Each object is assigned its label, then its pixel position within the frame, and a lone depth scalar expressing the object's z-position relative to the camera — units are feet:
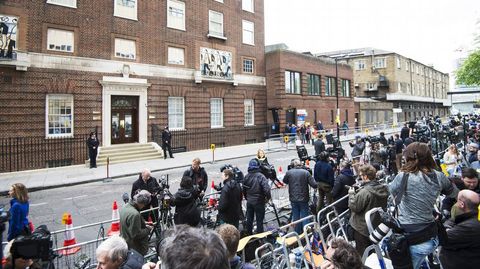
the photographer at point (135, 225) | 17.19
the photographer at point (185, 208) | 19.12
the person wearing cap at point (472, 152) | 30.09
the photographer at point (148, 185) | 25.12
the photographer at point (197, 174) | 27.86
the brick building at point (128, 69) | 58.08
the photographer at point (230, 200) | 21.52
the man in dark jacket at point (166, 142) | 70.08
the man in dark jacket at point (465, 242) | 12.40
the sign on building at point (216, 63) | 86.69
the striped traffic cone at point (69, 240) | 20.05
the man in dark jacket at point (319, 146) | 50.93
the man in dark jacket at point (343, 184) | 22.68
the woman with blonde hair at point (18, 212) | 19.51
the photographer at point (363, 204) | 16.74
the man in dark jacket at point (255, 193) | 22.86
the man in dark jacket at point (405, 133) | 54.95
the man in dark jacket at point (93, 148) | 59.13
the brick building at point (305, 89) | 103.50
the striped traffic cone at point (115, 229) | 23.46
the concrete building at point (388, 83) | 189.47
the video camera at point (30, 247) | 10.87
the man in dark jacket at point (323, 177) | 25.94
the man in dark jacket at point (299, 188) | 24.30
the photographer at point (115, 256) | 10.94
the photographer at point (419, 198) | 12.87
